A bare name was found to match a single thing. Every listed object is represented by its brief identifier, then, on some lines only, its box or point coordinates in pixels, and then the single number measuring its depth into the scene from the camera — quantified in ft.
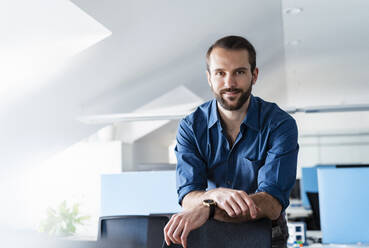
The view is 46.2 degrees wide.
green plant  12.52
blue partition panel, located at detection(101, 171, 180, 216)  8.85
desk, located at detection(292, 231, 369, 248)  8.40
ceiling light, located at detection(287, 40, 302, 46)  20.39
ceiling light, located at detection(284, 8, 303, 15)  15.76
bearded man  4.94
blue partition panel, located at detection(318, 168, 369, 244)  8.55
